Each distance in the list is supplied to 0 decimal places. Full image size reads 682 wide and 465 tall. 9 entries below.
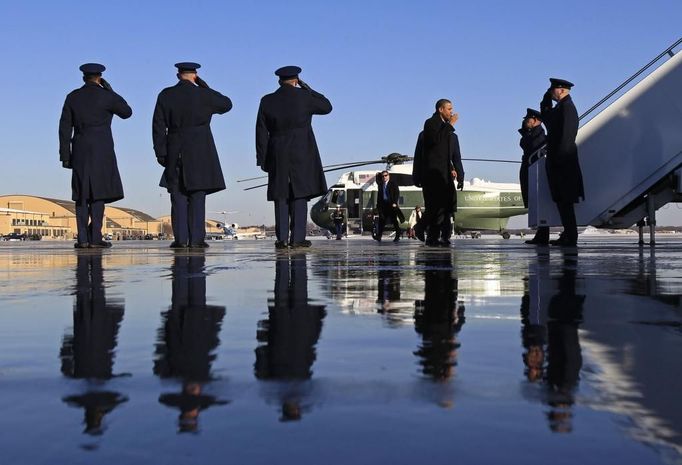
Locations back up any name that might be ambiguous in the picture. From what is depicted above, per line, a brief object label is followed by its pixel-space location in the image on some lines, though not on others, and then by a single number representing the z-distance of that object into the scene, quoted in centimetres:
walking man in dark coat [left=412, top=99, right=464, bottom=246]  880
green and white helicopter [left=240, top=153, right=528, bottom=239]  2936
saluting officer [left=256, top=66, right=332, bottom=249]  745
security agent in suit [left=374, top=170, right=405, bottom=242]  1549
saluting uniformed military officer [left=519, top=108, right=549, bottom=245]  1011
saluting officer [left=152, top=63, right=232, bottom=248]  776
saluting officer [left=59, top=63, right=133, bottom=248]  794
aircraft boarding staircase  817
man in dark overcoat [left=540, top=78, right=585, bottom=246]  805
